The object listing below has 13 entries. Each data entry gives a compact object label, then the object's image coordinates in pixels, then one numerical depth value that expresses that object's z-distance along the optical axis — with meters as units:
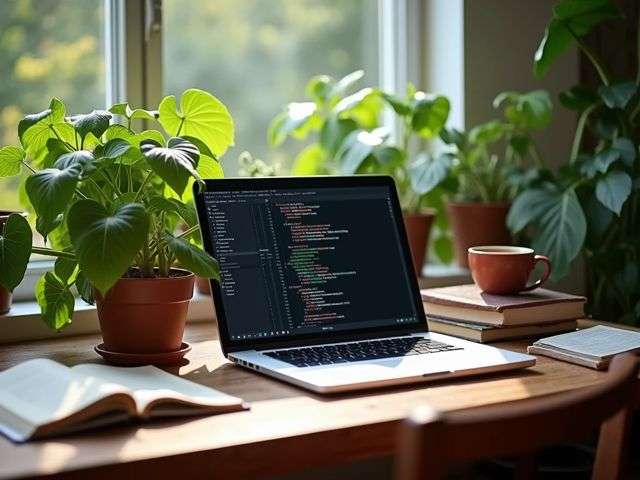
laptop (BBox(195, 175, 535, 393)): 1.58
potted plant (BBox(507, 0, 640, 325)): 2.10
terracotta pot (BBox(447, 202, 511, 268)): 2.33
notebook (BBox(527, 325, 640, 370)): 1.60
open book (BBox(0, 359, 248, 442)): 1.22
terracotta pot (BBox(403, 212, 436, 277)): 2.26
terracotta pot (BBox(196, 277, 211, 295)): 2.08
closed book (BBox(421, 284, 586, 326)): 1.77
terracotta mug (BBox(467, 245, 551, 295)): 1.85
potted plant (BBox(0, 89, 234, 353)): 1.42
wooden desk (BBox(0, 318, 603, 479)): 1.14
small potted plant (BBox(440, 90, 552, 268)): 2.27
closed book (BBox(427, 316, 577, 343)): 1.77
